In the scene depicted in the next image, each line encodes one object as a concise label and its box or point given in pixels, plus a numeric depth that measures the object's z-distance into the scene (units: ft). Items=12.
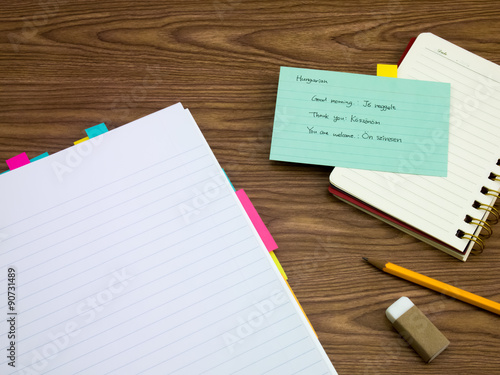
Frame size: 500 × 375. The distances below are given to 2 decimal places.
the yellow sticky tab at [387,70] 2.55
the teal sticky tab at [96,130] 2.36
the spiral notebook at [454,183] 2.25
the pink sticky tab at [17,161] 2.31
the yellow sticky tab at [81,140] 2.33
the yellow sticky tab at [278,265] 2.18
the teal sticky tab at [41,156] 2.32
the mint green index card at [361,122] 2.37
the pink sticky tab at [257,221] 2.19
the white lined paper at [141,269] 1.96
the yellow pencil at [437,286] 2.14
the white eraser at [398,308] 2.07
